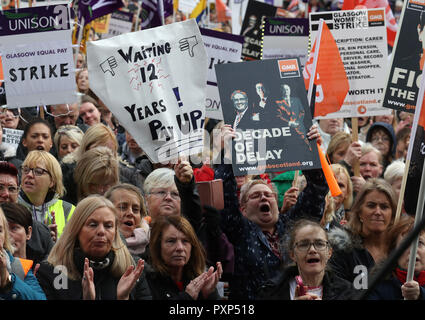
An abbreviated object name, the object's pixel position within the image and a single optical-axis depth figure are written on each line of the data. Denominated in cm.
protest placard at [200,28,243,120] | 1827
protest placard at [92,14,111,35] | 2767
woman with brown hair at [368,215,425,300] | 983
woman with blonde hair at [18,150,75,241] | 1317
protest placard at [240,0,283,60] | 2227
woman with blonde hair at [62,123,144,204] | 1519
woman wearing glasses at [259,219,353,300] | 1041
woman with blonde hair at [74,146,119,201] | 1373
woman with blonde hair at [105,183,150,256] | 1248
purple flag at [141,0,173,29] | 2155
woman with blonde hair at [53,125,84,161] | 1661
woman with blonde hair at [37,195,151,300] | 999
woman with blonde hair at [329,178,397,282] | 1173
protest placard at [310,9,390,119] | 1773
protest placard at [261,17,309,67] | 2025
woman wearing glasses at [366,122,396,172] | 2089
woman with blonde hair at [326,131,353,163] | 1798
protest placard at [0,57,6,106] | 1814
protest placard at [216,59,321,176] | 1279
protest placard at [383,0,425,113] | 1445
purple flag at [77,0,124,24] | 2209
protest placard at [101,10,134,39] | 2839
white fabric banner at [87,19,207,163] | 1304
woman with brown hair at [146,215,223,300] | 1052
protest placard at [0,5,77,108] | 1692
